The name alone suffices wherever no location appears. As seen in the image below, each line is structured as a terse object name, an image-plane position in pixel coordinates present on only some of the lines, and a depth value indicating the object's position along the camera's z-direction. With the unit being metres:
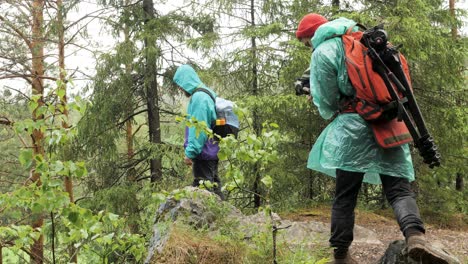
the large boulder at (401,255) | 2.52
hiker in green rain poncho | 2.94
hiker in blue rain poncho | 4.57
